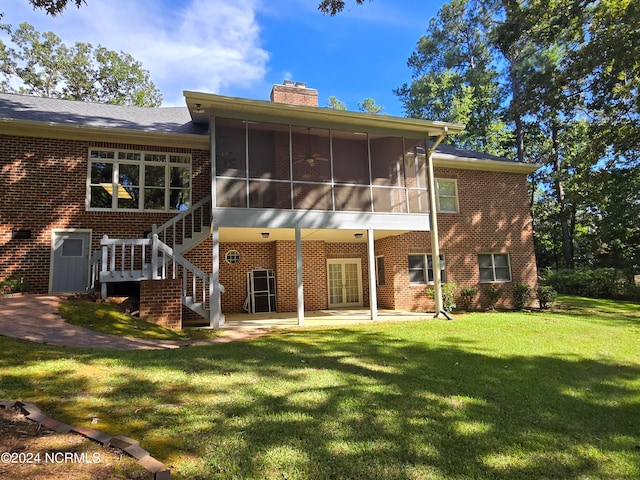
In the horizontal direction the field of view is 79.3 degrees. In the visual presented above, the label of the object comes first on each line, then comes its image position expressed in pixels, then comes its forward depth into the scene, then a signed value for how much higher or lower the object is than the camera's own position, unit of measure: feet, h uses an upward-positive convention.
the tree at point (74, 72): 79.46 +46.74
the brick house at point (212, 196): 32.24 +8.13
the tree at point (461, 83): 88.94 +46.59
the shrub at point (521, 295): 47.37 -2.29
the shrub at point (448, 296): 41.22 -1.89
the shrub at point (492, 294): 46.96 -2.09
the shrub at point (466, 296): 45.78 -2.18
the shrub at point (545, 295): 46.91 -2.35
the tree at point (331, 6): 25.41 +18.11
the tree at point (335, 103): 119.07 +55.80
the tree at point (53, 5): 23.72 +17.53
